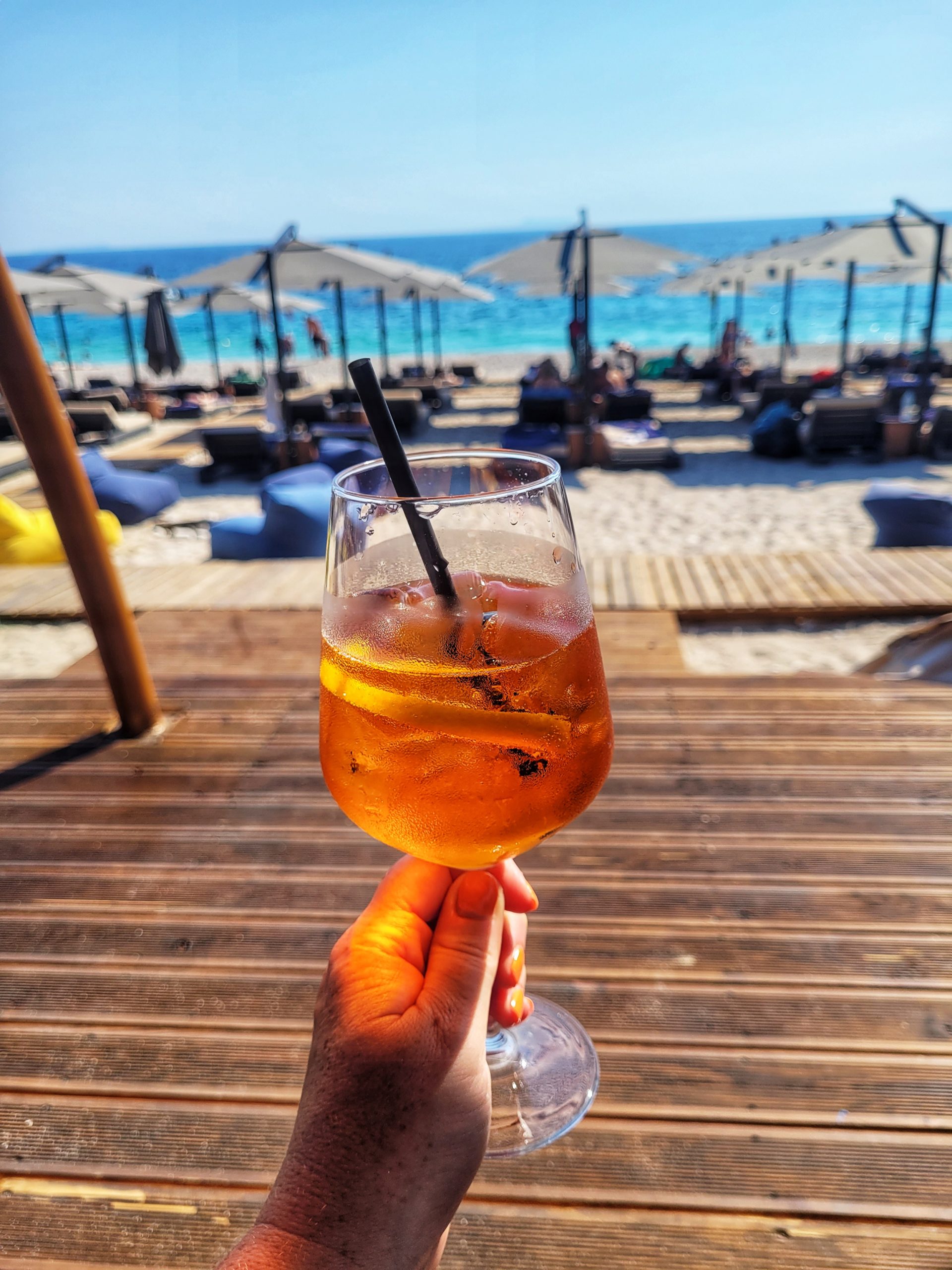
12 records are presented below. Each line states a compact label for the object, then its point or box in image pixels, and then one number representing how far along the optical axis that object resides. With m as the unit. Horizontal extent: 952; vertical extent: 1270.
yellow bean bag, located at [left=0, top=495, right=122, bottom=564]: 7.62
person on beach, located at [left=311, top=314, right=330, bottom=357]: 28.36
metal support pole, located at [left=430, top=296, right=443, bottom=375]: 22.95
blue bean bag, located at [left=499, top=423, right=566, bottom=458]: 12.40
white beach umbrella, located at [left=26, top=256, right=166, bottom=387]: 15.66
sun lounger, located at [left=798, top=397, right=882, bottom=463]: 11.83
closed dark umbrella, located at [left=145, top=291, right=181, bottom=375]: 16.61
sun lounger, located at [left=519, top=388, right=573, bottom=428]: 13.91
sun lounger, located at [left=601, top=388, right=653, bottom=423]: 14.73
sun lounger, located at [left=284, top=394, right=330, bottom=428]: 14.67
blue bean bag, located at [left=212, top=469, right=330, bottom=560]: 7.08
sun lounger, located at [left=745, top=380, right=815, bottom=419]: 14.68
